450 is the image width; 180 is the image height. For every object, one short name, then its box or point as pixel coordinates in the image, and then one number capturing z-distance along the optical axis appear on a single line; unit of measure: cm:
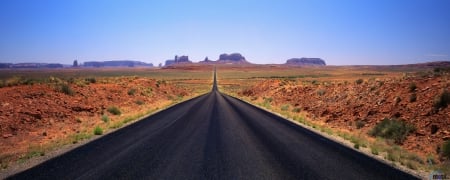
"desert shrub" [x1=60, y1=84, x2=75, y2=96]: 2672
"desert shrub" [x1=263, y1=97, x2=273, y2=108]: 3528
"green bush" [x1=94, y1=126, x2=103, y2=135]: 1566
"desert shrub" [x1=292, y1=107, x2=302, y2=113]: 2912
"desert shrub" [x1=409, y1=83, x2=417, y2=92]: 1936
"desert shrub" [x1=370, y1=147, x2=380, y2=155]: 1182
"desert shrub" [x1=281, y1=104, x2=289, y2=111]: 3075
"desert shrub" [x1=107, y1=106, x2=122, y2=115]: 2645
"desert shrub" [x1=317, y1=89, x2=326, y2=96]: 3146
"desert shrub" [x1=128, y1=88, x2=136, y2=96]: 3810
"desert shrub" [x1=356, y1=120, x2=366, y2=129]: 1877
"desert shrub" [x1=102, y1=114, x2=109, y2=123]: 2178
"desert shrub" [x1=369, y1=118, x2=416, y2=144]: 1500
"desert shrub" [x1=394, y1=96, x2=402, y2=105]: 1895
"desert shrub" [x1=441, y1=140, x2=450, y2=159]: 1135
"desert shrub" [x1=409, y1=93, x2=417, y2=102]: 1797
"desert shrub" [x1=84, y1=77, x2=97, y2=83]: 3994
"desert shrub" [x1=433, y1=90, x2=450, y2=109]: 1545
